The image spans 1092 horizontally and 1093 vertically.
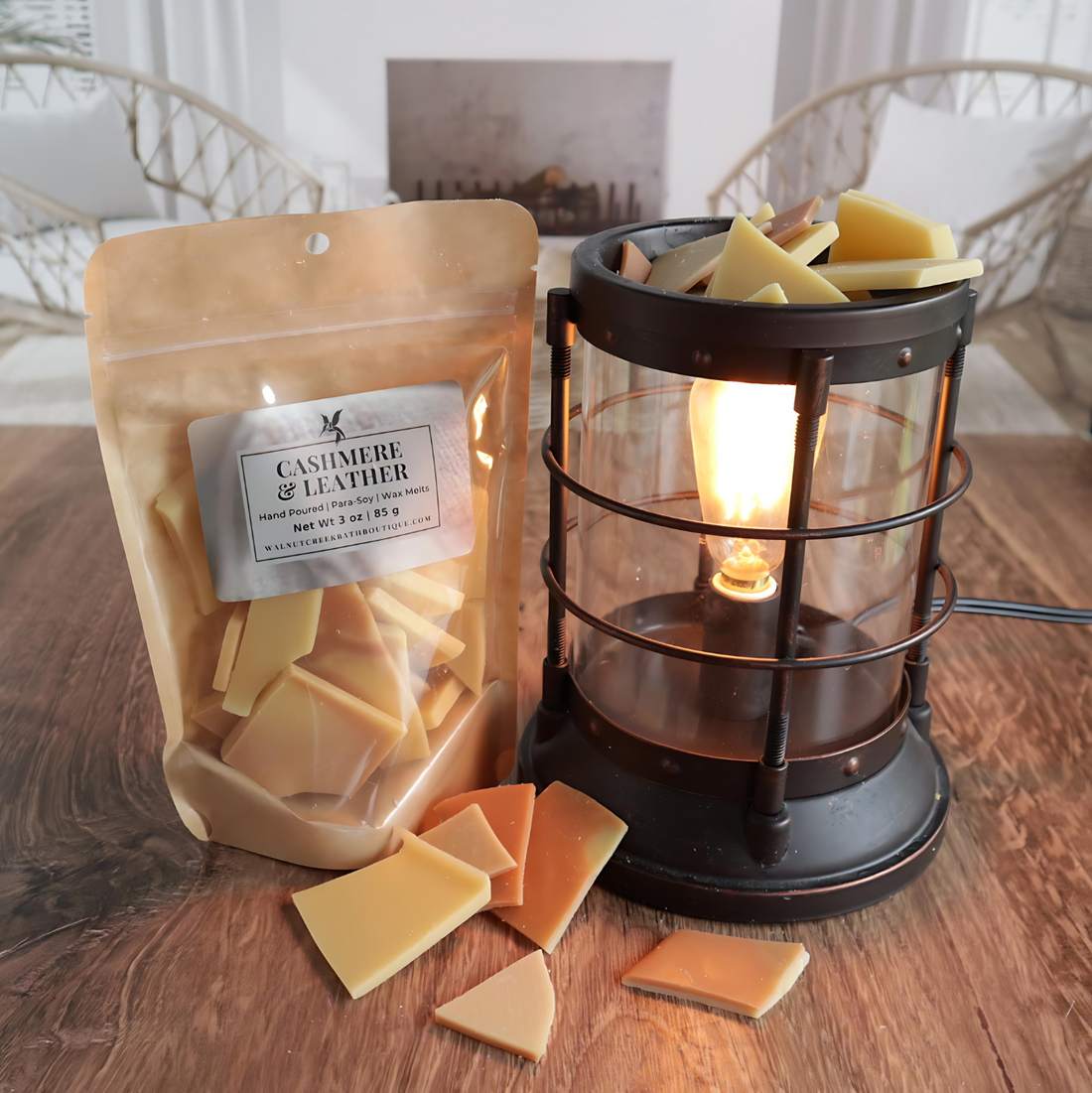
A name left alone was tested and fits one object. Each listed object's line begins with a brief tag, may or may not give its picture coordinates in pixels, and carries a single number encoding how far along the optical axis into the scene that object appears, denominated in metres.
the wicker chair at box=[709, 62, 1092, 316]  1.56
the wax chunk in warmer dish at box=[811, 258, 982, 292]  0.46
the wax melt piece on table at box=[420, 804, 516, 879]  0.52
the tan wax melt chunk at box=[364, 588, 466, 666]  0.55
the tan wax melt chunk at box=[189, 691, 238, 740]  0.55
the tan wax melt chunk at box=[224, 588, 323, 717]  0.53
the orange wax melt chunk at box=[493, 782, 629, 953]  0.51
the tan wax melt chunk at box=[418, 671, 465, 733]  0.58
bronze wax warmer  0.45
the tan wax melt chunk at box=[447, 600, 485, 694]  0.59
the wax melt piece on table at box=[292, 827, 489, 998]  0.49
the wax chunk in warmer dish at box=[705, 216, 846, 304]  0.46
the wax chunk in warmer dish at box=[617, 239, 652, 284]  0.51
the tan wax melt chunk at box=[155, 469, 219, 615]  0.51
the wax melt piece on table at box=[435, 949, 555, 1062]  0.46
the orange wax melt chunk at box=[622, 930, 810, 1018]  0.47
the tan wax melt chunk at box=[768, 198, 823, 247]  0.50
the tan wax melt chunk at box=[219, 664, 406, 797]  0.53
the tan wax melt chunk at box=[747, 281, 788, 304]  0.44
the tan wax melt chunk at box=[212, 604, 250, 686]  0.53
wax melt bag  0.50
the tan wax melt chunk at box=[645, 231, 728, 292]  0.49
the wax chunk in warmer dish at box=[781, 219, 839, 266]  0.48
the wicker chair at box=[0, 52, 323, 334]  1.63
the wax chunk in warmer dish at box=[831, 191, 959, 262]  0.49
